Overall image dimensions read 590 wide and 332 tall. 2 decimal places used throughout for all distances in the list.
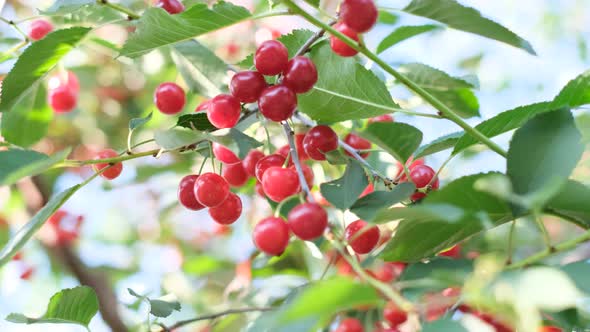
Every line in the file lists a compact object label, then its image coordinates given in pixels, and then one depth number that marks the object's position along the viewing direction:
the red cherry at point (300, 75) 0.62
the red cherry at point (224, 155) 0.68
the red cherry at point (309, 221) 0.57
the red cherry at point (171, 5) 0.71
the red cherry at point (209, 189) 0.66
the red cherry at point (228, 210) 0.68
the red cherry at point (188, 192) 0.68
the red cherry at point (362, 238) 0.63
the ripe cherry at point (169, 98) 0.79
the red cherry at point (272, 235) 0.59
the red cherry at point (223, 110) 0.64
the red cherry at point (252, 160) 0.72
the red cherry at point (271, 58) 0.62
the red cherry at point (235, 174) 0.73
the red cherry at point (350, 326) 0.58
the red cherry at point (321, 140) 0.65
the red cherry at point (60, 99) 0.97
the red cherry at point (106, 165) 0.67
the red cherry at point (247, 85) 0.63
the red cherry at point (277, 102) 0.62
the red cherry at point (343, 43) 0.63
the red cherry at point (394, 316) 0.64
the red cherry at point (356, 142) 0.75
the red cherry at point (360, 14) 0.60
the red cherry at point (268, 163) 0.66
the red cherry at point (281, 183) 0.62
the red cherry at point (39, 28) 0.83
